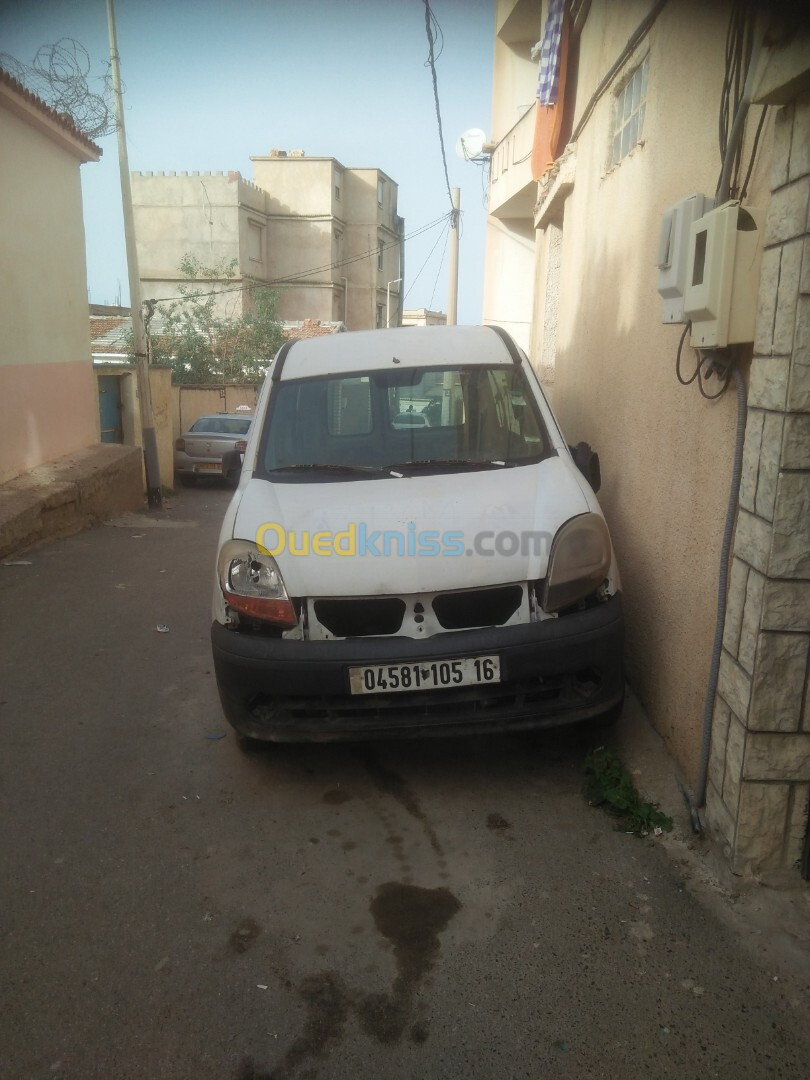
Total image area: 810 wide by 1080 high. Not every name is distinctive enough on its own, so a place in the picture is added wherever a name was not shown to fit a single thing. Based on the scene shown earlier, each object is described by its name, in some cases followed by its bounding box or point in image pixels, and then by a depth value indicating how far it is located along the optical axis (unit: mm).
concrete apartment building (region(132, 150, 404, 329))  35812
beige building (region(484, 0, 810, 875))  2354
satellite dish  16500
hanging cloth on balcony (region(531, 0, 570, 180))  8164
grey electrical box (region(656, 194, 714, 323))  2887
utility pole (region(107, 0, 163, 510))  13328
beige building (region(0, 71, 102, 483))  9609
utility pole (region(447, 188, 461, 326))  22062
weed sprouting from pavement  3102
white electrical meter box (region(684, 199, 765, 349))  2537
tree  27250
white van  3164
